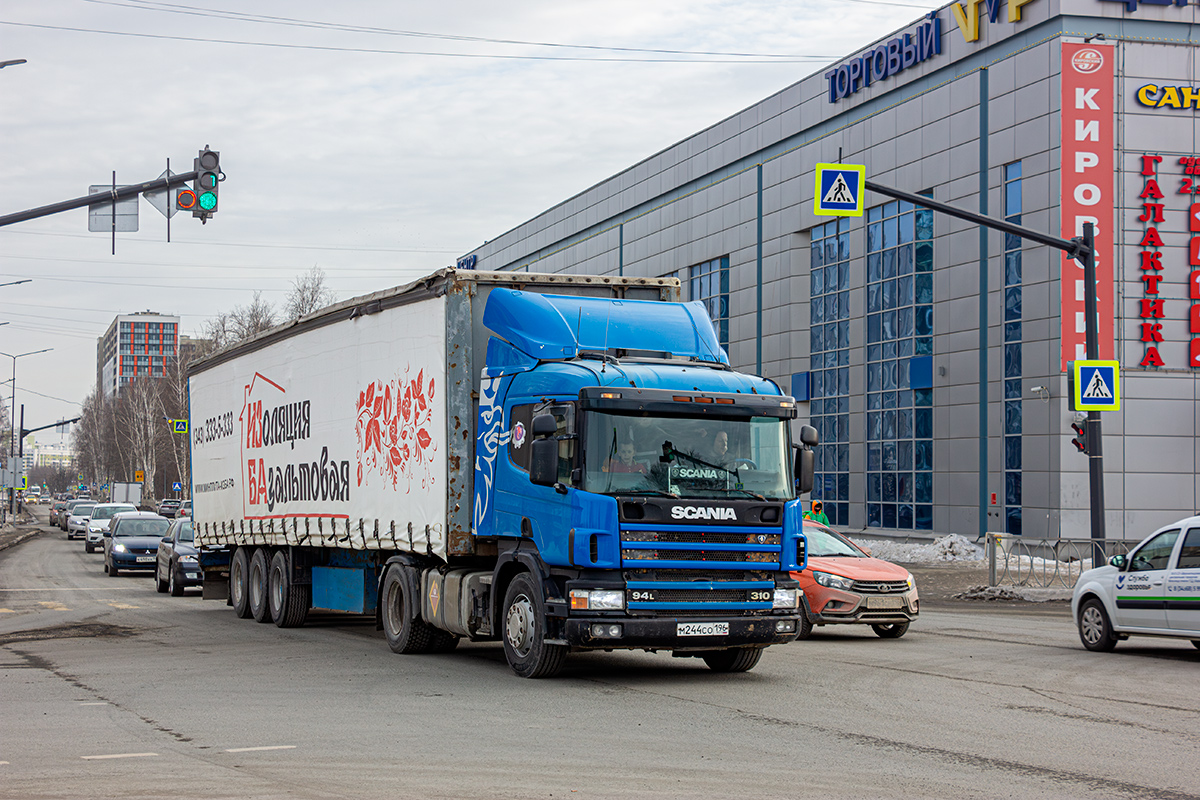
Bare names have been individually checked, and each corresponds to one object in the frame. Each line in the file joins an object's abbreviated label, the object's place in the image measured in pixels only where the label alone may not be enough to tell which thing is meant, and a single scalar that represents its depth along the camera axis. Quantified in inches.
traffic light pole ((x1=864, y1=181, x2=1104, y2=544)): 844.6
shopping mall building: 1427.2
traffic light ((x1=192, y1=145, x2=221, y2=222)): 781.3
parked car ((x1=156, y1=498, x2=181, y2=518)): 2861.7
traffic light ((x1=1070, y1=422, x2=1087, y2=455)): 926.4
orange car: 629.9
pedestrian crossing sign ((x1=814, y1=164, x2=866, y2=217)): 861.8
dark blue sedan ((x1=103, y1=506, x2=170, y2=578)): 1318.9
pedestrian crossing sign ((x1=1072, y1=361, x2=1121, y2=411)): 869.2
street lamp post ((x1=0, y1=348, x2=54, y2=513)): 3031.5
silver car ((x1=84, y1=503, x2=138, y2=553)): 1845.5
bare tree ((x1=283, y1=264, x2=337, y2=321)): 2893.7
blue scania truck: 461.1
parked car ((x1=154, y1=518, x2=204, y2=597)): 1058.1
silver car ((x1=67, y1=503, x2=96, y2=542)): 2429.9
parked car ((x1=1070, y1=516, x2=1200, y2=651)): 568.4
